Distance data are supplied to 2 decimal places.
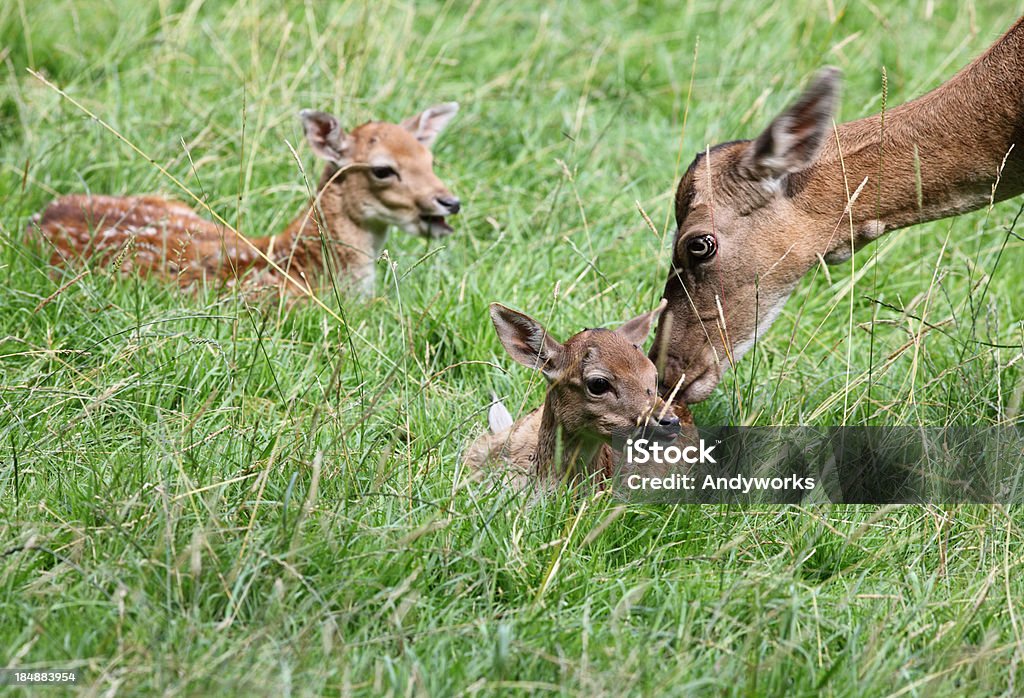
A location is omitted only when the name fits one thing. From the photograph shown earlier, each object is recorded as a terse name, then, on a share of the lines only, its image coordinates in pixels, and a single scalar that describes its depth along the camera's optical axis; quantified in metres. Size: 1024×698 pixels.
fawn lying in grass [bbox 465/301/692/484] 7.87
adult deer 8.33
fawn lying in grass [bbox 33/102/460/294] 10.87
